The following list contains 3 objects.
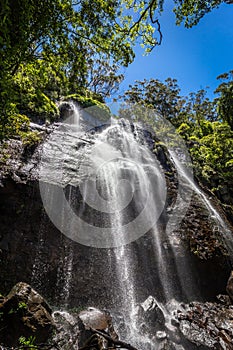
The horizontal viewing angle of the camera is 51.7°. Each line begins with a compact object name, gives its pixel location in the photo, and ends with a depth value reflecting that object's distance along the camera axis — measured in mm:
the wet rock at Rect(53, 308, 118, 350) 6016
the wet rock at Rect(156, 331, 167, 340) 6677
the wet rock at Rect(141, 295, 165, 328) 7277
